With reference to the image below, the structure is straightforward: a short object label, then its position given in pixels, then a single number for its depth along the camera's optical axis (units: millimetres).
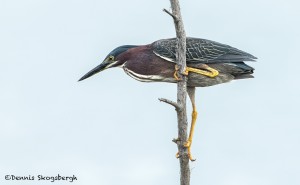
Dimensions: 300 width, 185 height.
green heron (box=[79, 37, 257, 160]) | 20312
